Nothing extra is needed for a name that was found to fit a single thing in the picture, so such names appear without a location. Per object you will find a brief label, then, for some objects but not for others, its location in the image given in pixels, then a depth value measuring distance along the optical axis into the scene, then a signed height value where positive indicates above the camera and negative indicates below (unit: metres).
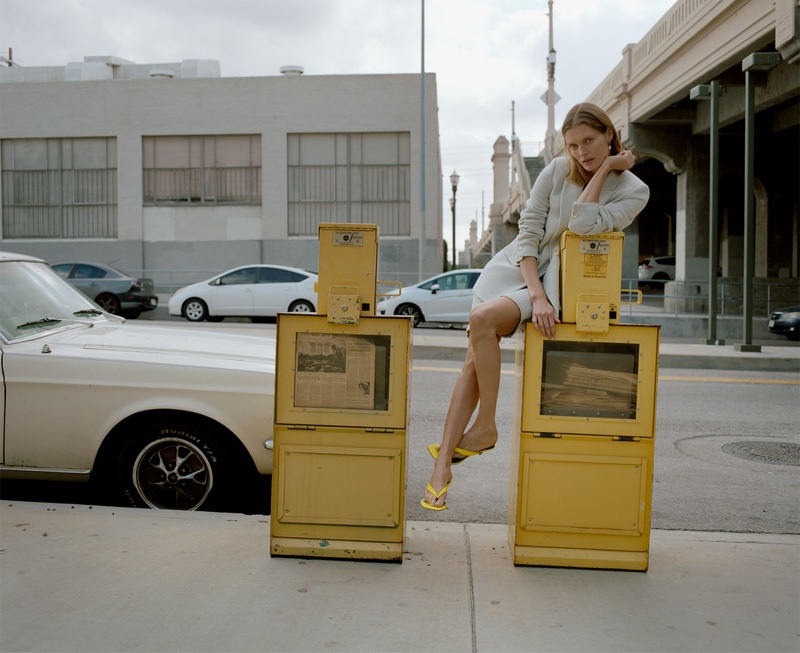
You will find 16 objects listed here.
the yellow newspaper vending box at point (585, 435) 3.65 -0.53
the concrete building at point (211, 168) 30.41 +5.45
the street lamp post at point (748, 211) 14.45 +1.89
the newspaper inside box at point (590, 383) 3.64 -0.30
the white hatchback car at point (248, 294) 19.95 +0.43
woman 3.76 +0.30
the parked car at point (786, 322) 18.12 -0.11
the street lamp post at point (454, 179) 35.53 +5.88
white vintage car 4.48 -0.62
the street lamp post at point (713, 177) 16.27 +2.81
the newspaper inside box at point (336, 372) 3.72 -0.27
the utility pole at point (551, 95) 47.91 +13.05
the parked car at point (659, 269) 38.59 +2.23
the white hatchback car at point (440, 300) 18.91 +0.32
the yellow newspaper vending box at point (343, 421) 3.72 -0.49
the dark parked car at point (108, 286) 20.61 +0.63
